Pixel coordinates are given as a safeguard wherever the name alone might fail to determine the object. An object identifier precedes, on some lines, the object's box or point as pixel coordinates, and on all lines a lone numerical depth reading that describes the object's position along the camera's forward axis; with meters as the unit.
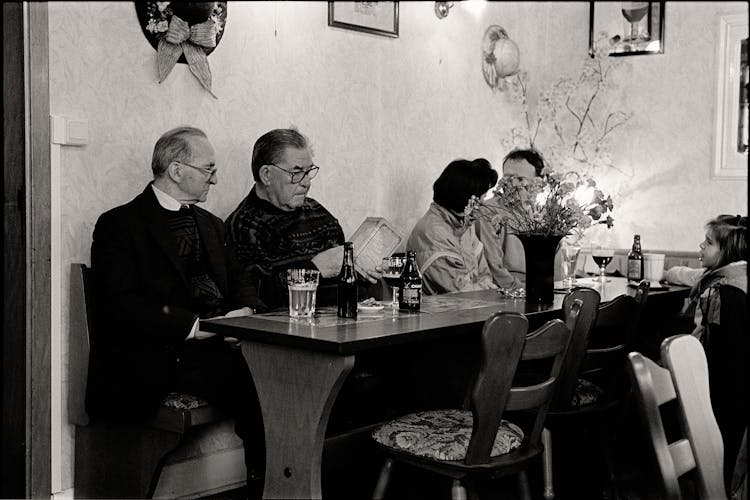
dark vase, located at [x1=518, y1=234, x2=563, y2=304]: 3.38
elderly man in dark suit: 3.03
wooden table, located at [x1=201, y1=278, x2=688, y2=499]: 2.39
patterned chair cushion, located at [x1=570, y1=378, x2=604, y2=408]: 3.19
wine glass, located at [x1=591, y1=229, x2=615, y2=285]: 5.68
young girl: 2.86
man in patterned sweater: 3.70
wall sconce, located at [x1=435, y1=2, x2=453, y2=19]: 5.04
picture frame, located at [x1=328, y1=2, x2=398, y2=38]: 4.42
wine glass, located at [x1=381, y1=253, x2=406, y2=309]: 3.06
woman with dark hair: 4.12
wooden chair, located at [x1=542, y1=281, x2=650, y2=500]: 2.83
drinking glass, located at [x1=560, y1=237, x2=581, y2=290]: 4.11
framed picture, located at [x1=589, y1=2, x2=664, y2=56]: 5.45
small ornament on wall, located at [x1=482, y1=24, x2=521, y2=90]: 5.45
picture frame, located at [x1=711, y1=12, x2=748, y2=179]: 5.26
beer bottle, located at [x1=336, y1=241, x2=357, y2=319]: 2.80
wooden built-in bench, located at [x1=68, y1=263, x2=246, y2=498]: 3.05
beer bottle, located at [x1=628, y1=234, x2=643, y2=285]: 4.37
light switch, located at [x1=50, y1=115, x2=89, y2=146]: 3.18
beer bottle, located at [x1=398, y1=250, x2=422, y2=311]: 2.99
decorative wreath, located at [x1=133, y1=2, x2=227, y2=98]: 3.52
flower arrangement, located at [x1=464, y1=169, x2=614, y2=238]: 3.30
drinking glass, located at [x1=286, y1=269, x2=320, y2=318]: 2.74
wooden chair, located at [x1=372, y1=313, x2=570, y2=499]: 2.30
